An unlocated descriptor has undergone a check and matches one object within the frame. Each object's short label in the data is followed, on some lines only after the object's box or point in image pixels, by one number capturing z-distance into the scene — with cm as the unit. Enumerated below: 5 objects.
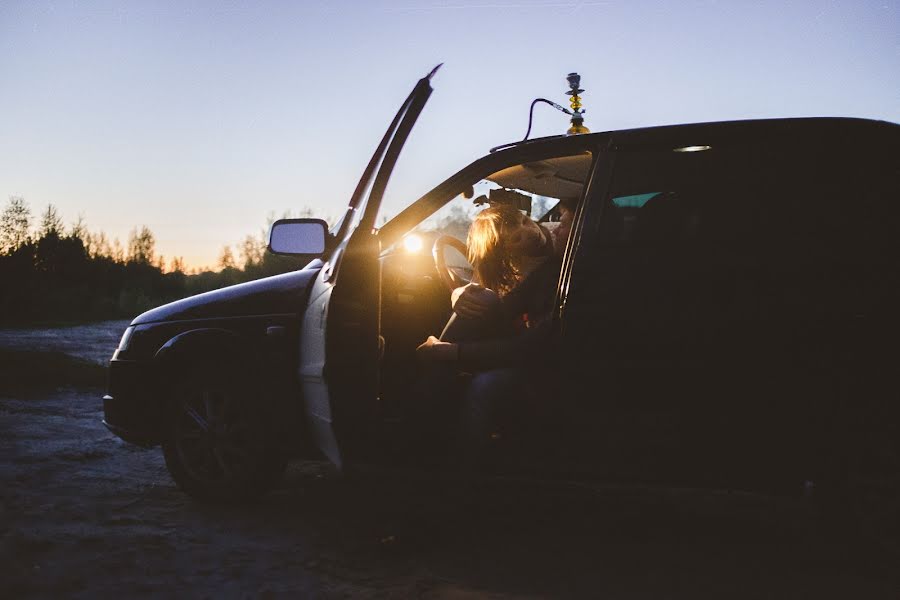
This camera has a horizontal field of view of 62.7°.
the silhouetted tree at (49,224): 3472
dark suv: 271
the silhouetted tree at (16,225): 3067
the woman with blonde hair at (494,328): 306
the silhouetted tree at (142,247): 4291
